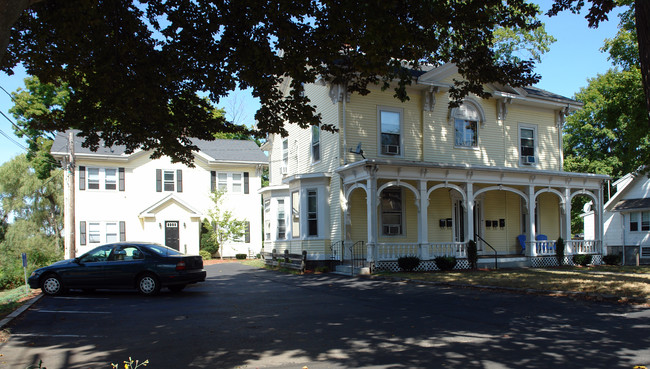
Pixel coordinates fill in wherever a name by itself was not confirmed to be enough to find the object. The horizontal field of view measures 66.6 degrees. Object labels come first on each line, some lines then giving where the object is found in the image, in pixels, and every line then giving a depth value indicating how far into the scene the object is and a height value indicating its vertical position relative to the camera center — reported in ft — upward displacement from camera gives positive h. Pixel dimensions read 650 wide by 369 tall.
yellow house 66.80 +4.19
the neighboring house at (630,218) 101.14 -2.94
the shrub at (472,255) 66.28 -6.33
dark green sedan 45.62 -5.23
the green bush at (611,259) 75.51 -8.25
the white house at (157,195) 103.45 +4.01
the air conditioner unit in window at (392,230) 70.59 -2.94
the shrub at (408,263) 62.41 -6.80
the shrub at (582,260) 73.46 -8.05
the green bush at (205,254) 106.32 -8.87
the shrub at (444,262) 64.64 -7.07
